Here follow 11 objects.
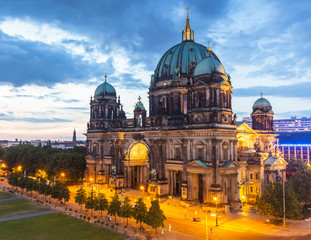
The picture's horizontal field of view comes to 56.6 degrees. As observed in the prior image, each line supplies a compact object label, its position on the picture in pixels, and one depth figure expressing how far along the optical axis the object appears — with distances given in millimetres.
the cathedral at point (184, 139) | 66688
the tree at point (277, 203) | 54406
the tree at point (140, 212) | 49438
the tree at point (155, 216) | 47281
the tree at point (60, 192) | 68812
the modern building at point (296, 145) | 170375
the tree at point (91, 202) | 59000
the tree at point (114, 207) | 53750
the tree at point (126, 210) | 51747
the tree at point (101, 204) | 57472
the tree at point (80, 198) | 62281
